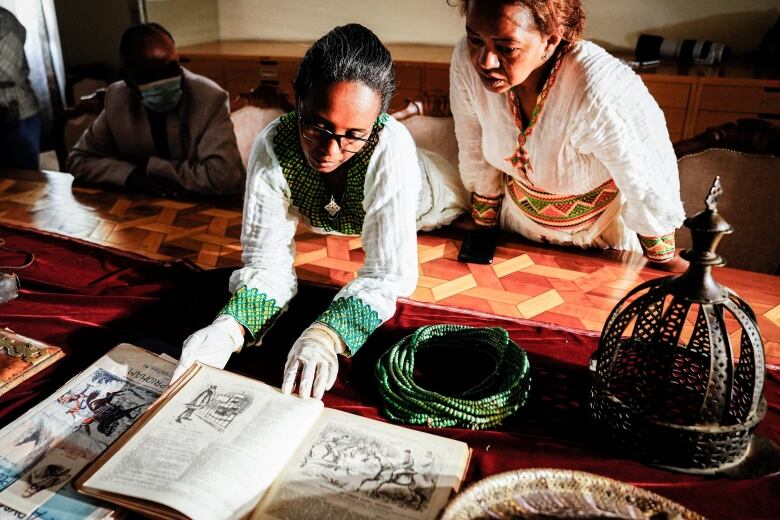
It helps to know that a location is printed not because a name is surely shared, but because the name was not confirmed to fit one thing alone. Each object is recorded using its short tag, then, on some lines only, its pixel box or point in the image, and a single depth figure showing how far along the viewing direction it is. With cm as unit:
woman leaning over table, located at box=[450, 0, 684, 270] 104
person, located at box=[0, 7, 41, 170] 254
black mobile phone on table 127
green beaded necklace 76
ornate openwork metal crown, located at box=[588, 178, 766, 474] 63
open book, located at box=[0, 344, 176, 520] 63
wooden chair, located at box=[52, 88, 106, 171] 197
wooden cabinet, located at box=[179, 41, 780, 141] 241
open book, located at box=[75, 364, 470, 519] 61
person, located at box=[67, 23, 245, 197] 168
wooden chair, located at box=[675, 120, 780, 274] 137
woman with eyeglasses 84
